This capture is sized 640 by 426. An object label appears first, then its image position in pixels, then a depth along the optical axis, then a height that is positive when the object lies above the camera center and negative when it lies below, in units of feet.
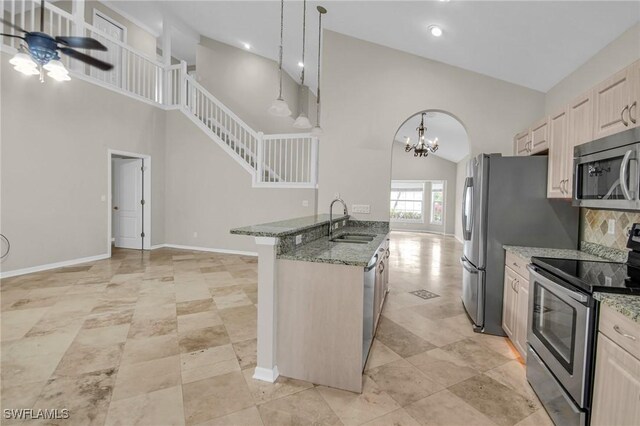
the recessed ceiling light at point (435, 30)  11.34 +6.71
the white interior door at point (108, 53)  20.06 +10.17
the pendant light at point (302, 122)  11.48 +3.15
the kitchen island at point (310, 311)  6.81 -2.47
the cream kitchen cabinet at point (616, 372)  4.23 -2.40
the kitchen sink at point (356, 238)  11.00 -1.20
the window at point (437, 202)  37.88 +0.74
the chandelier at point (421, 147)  22.30 +4.91
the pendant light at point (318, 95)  12.35 +4.72
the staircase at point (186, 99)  18.75 +7.32
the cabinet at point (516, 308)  8.11 -2.84
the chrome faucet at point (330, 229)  10.20 -0.81
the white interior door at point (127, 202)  22.00 -0.10
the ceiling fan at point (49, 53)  7.04 +4.08
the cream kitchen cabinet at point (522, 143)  10.97 +2.58
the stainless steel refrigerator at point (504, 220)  9.45 -0.32
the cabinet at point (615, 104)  5.95 +2.29
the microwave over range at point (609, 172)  5.71 +0.85
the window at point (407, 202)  39.81 +0.70
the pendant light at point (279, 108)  10.52 +3.36
